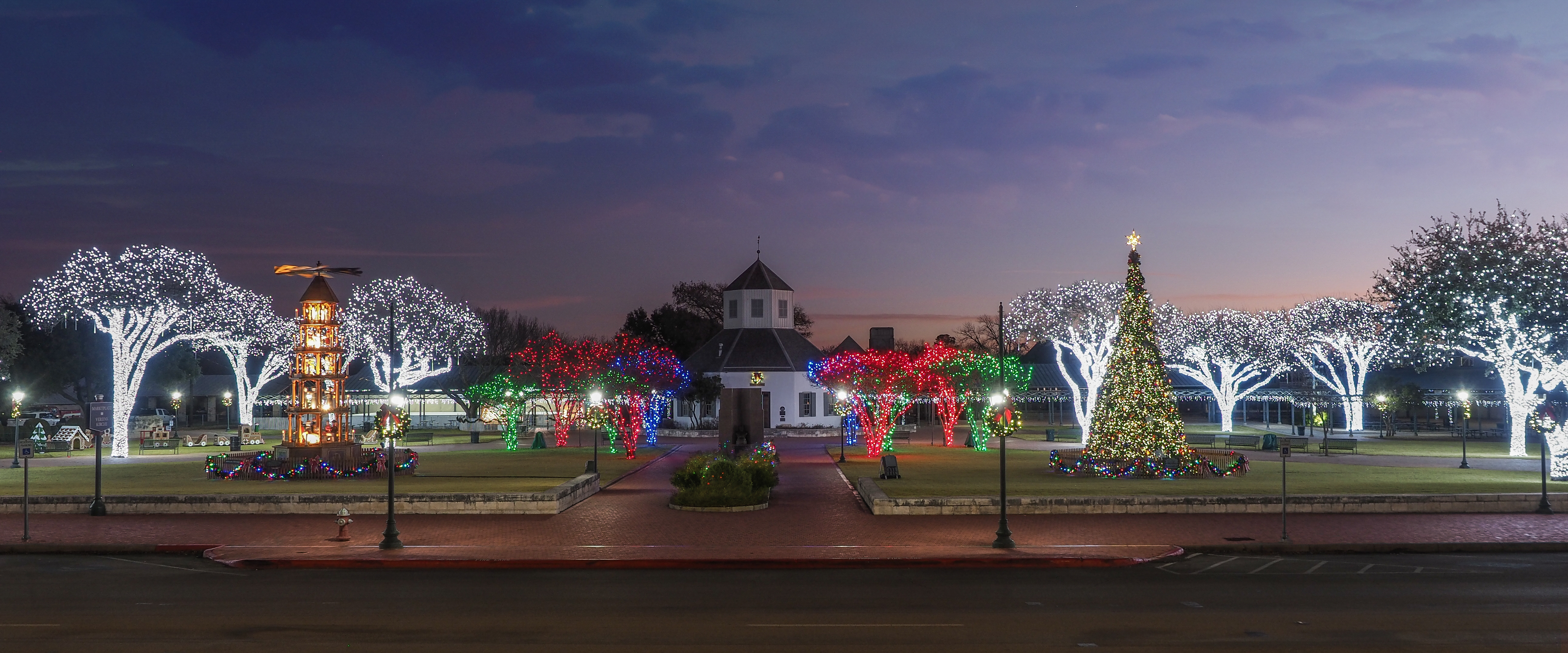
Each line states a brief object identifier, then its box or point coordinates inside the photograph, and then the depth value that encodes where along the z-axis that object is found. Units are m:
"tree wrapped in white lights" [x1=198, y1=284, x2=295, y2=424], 44.00
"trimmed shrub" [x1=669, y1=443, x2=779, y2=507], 22.31
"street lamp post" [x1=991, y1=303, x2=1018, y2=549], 16.95
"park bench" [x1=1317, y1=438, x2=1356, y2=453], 41.26
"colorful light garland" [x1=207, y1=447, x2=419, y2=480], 28.09
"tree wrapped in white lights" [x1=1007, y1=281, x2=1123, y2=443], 49.19
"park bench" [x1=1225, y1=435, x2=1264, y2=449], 43.53
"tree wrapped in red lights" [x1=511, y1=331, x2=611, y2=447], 43.56
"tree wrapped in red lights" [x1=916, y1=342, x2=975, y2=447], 43.50
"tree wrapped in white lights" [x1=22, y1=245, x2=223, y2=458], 38.91
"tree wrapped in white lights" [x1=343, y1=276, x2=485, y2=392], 59.38
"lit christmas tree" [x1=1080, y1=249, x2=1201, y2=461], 27.69
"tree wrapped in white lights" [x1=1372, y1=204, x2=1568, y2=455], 35.31
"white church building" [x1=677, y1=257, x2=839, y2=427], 62.41
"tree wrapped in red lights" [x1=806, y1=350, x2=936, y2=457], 41.06
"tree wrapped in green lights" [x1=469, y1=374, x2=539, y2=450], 45.91
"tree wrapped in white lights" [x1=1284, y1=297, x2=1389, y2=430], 58.72
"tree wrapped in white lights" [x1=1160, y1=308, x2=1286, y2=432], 61.16
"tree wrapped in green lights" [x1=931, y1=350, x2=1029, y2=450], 44.78
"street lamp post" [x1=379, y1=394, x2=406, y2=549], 17.09
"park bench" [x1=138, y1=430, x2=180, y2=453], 44.38
